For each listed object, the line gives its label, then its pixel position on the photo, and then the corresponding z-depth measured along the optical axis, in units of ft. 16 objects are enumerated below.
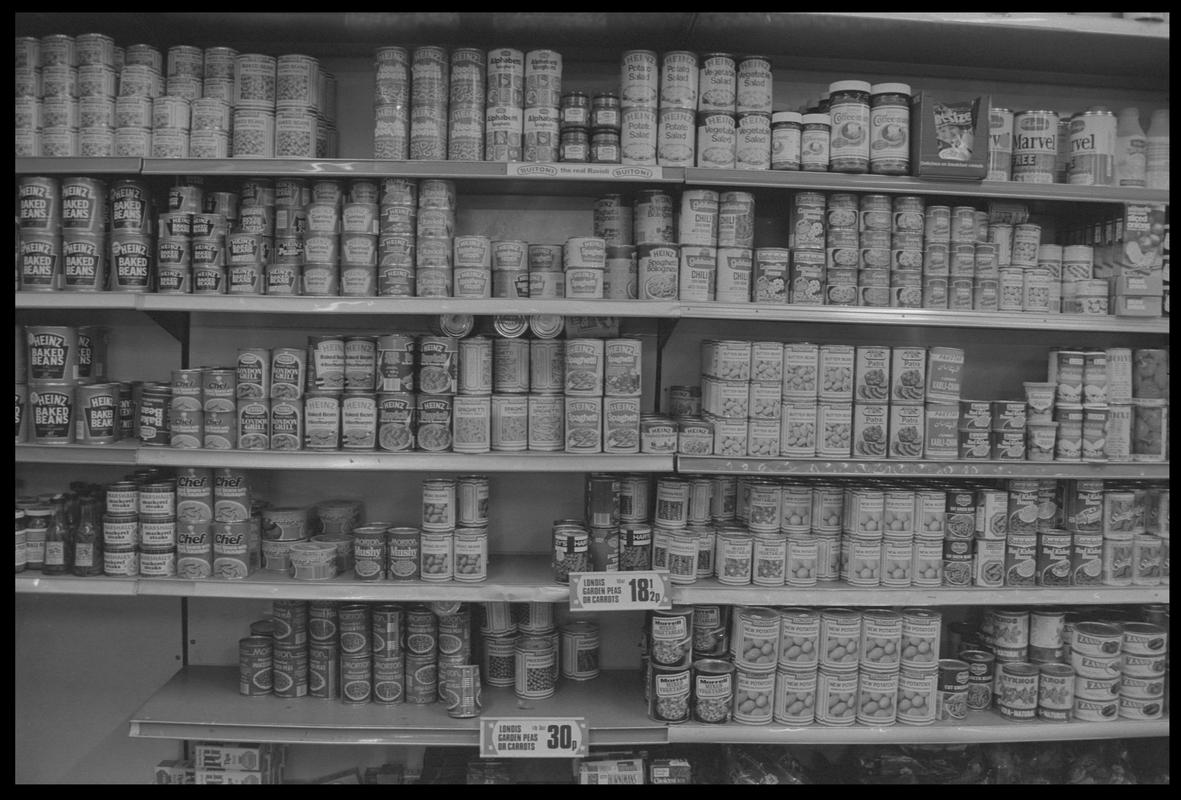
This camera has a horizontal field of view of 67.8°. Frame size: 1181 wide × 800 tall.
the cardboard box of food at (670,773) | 8.42
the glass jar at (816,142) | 8.23
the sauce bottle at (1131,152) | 8.73
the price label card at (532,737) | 8.09
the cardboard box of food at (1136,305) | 8.44
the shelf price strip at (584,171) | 7.96
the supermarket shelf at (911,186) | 8.05
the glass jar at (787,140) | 8.21
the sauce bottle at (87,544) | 8.27
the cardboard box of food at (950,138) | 8.09
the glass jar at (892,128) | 8.19
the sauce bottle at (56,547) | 8.27
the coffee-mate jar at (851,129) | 8.19
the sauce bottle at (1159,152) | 8.74
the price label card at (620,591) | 8.11
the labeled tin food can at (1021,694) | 8.53
